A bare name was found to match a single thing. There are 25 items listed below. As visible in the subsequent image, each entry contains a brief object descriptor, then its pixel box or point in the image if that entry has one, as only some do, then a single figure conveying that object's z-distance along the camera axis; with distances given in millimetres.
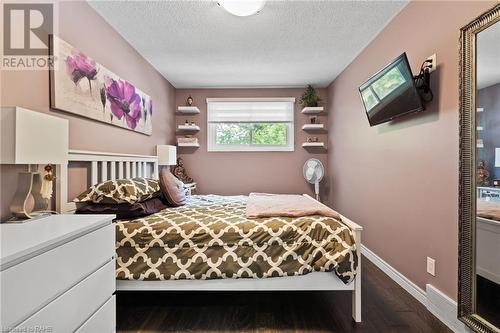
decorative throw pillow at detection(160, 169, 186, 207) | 2533
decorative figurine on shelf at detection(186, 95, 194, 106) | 4642
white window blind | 4770
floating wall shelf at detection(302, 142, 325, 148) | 4656
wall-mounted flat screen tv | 2092
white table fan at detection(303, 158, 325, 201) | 4266
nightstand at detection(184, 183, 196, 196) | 3904
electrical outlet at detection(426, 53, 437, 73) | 2000
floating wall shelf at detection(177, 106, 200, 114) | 4504
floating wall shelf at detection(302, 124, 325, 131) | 4566
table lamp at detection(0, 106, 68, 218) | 1344
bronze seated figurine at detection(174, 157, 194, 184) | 4582
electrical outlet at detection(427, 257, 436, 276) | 2000
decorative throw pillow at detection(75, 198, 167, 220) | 1972
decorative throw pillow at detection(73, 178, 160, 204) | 1998
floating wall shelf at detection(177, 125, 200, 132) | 4555
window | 4770
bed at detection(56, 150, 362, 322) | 1883
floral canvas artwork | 1975
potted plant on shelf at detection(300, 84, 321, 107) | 4543
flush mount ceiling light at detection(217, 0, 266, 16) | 2086
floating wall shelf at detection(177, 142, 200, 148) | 4625
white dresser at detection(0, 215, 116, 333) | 914
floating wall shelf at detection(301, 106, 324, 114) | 4551
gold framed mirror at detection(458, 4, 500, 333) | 1458
